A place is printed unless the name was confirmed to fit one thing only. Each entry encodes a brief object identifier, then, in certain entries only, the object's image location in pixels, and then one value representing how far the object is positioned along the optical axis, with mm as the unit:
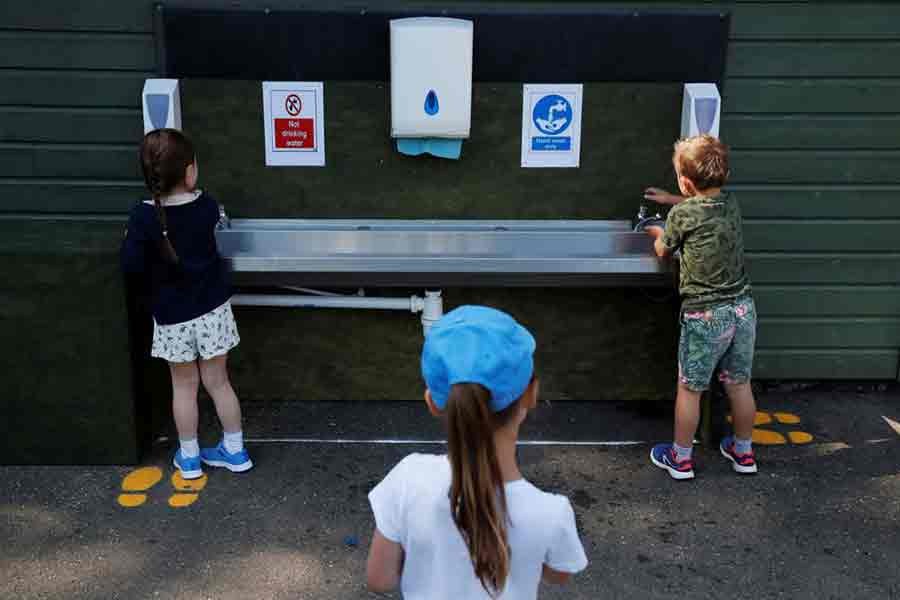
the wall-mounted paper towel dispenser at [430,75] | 4266
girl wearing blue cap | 1854
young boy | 4043
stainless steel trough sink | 4316
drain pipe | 4727
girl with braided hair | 3867
